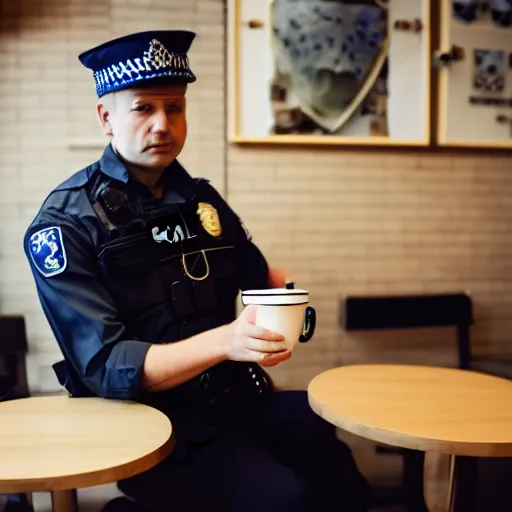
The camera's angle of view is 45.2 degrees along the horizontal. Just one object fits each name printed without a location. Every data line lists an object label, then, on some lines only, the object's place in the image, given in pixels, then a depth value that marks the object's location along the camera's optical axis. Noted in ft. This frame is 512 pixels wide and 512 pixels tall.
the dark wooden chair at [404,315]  6.80
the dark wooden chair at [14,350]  5.82
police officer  3.83
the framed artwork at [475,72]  7.08
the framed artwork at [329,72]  6.63
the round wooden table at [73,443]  2.92
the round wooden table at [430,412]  3.40
